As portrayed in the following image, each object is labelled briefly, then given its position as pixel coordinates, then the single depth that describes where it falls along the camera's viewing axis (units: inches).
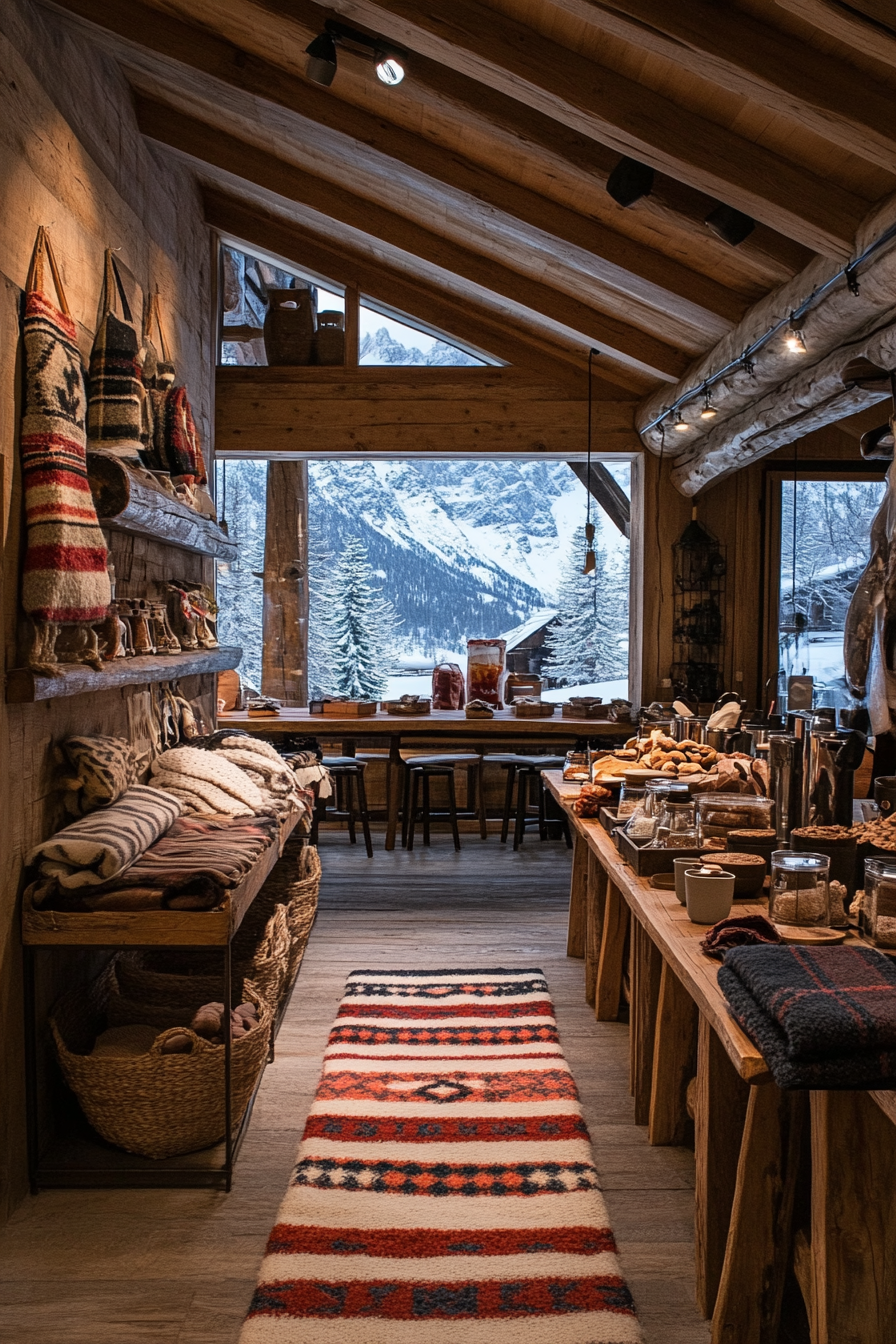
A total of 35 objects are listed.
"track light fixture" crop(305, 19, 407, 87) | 150.4
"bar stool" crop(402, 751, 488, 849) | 276.7
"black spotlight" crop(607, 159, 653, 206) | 161.5
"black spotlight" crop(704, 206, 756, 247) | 161.9
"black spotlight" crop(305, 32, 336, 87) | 150.5
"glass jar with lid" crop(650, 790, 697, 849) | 111.1
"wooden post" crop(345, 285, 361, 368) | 287.6
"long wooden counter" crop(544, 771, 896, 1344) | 70.1
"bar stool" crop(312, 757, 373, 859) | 270.8
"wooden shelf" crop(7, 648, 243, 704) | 109.7
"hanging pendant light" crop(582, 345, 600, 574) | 255.5
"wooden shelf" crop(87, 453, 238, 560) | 133.0
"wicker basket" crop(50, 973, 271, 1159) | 111.0
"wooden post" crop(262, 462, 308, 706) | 314.8
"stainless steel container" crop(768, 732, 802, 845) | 103.5
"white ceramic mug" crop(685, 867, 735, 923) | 90.4
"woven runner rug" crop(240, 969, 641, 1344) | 88.3
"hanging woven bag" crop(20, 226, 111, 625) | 114.7
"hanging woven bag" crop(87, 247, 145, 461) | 136.6
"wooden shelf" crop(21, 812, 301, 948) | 111.4
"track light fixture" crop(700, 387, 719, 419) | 221.1
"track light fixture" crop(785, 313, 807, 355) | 163.6
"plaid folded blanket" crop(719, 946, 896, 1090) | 57.7
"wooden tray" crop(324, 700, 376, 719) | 282.7
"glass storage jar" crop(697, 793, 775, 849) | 108.0
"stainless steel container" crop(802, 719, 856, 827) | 98.0
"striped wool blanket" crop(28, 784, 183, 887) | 113.2
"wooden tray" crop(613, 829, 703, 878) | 109.7
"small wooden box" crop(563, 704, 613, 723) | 278.4
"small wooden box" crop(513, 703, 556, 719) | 285.0
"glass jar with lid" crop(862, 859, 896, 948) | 77.8
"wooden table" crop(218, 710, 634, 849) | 272.4
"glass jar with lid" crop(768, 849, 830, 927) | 84.5
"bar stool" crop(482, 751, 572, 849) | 278.5
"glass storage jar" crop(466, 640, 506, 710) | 306.3
